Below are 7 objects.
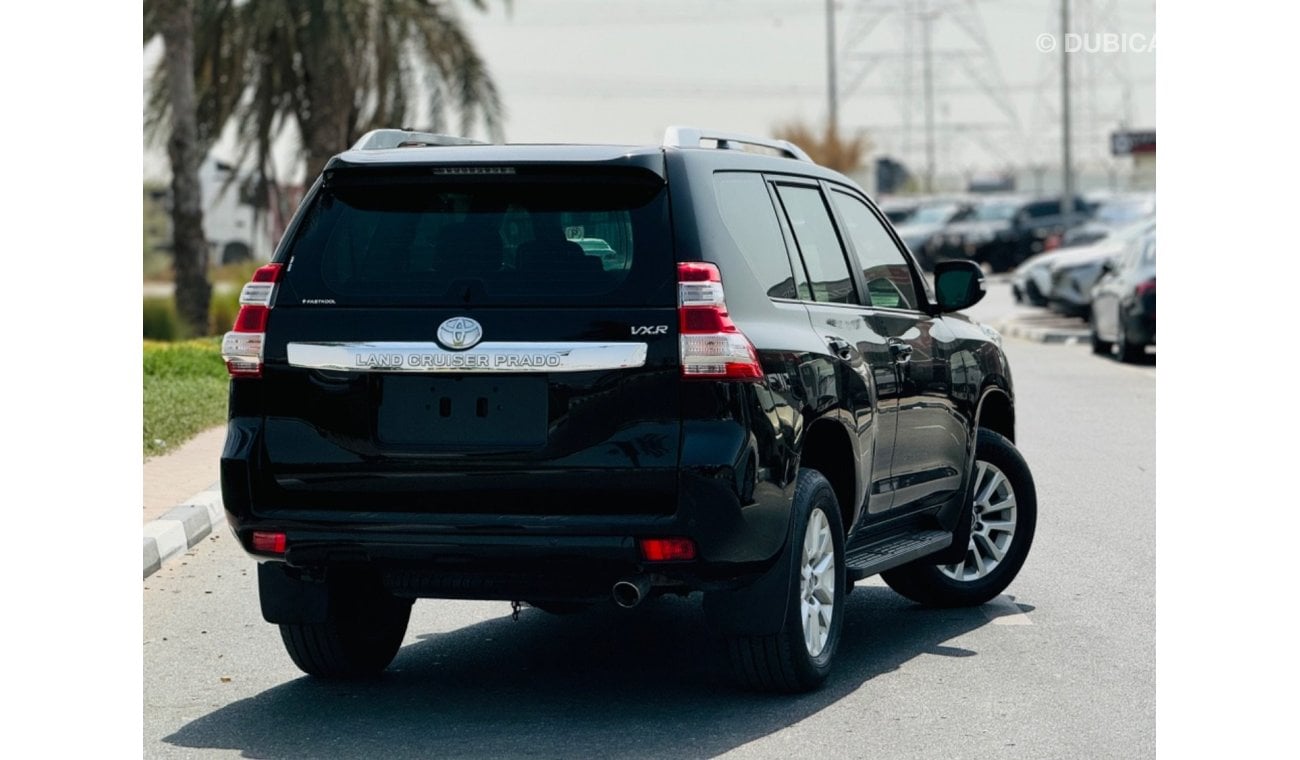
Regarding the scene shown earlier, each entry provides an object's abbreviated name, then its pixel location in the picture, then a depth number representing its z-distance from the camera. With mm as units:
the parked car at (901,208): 62419
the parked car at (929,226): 50844
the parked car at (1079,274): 30375
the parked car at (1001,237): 51750
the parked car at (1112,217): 44578
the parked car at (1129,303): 22844
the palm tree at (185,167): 24094
